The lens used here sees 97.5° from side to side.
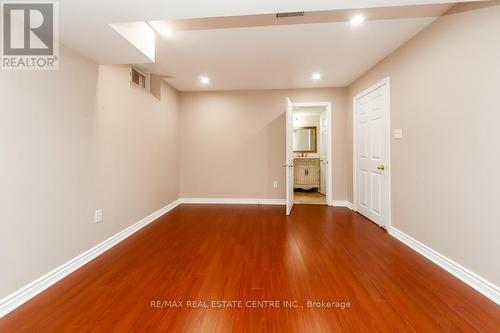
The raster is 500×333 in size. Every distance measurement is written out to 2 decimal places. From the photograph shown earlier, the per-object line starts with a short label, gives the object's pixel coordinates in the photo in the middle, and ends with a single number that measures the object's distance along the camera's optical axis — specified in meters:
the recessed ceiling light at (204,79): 3.86
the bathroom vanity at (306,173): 6.43
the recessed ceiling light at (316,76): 3.73
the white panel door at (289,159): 3.93
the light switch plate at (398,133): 2.77
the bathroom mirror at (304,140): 6.66
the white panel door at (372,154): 3.14
